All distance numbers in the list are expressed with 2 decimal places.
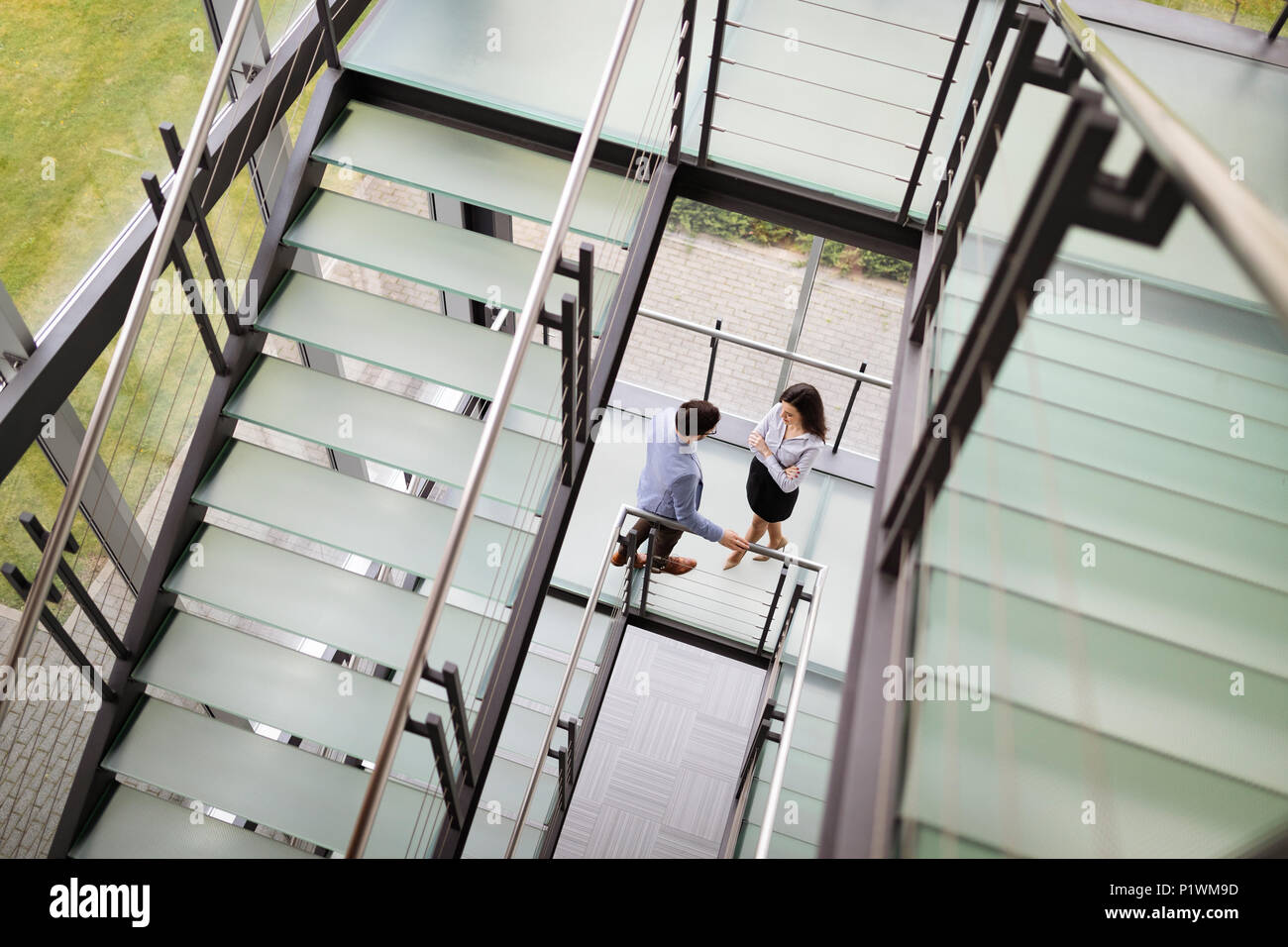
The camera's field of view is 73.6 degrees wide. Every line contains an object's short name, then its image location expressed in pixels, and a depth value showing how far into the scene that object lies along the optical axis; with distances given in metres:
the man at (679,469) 3.48
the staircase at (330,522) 2.83
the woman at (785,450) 3.64
